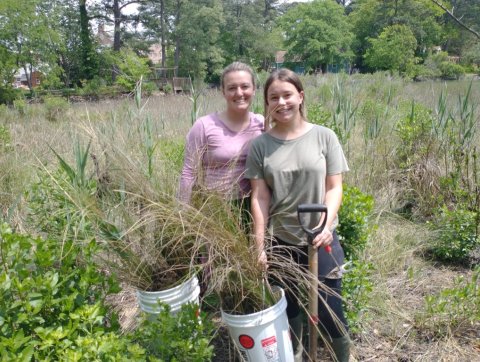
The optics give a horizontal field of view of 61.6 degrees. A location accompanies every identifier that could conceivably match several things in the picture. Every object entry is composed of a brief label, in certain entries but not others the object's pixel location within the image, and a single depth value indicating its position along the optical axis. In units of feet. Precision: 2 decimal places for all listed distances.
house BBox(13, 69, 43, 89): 62.68
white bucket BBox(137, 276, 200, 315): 5.84
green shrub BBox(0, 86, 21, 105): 48.91
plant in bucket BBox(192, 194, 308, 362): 5.48
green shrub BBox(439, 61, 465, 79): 88.22
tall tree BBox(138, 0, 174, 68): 99.91
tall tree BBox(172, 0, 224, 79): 97.14
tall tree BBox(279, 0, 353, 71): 127.75
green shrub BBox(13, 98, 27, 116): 34.39
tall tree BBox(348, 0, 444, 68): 112.37
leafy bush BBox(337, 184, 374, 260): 7.70
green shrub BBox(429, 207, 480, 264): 10.15
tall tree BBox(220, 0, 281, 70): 121.08
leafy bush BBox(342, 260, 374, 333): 7.24
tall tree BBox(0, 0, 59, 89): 51.37
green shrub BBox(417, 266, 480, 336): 7.54
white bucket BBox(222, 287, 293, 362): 5.43
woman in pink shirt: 6.59
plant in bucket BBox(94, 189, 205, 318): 5.71
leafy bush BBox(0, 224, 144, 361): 4.46
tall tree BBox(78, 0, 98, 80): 88.94
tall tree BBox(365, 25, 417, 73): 84.17
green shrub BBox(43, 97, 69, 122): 34.01
